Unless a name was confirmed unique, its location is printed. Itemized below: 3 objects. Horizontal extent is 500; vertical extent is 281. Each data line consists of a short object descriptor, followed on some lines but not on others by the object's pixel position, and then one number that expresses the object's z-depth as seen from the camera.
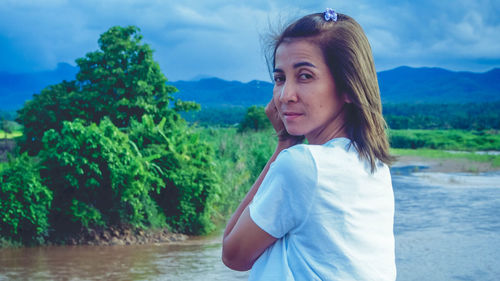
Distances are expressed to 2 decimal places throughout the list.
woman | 1.20
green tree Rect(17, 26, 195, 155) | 11.95
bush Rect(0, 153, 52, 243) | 7.12
